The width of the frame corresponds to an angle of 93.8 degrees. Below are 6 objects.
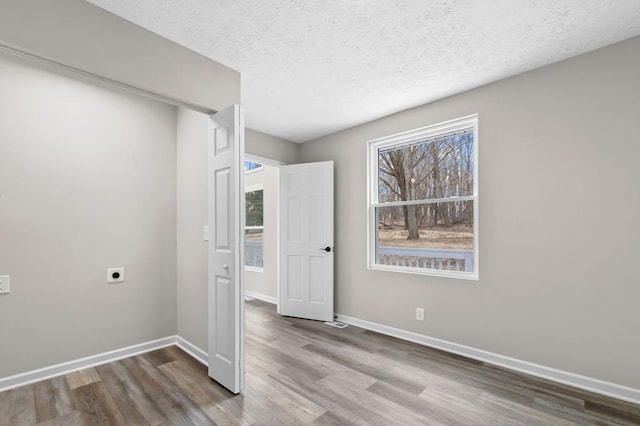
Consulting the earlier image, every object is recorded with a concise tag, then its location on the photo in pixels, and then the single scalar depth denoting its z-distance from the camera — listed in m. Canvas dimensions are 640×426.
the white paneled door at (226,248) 2.26
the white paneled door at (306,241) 4.06
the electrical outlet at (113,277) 2.84
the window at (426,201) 3.04
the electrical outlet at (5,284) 2.30
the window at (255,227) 5.45
